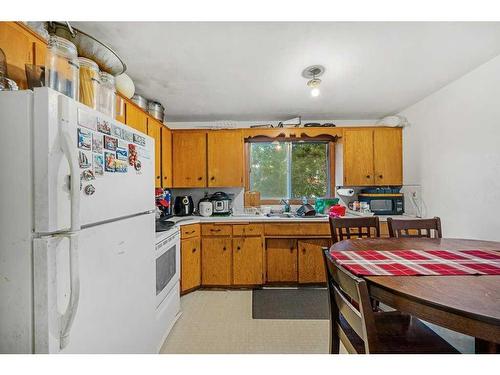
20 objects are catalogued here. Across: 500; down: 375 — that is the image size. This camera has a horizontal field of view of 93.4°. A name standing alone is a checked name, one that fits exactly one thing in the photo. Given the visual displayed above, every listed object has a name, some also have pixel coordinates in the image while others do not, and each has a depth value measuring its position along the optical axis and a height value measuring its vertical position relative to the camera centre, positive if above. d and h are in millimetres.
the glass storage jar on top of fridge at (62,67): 1063 +561
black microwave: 3086 -227
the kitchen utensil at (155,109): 2807 +951
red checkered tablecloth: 1126 -403
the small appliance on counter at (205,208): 3098 -268
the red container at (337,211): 3021 -309
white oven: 1871 -662
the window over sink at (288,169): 3545 +280
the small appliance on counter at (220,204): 3205 -224
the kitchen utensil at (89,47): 1340 +875
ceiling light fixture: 2329 +1157
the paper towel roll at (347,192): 3262 -70
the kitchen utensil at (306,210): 3033 -307
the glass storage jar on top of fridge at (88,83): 1229 +561
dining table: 768 -413
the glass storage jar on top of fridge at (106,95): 1368 +560
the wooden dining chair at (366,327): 807 -715
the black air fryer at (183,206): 3225 -248
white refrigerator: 817 -123
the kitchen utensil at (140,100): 2480 +941
